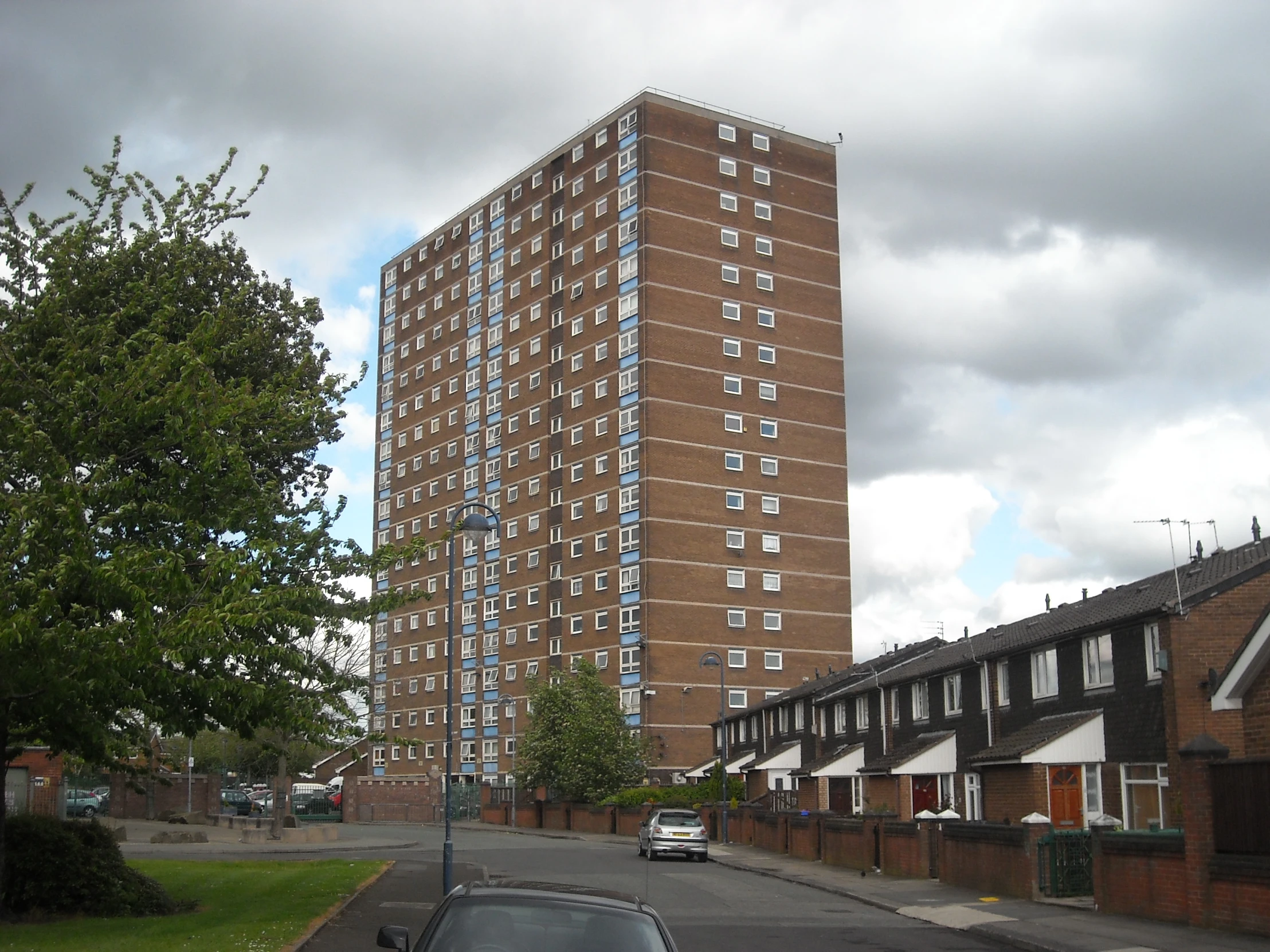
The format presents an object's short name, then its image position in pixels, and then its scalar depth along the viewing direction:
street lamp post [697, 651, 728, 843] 51.31
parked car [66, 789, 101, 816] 63.00
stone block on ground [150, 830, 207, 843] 46.31
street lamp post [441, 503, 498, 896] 23.91
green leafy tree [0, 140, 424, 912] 15.66
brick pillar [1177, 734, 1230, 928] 19.98
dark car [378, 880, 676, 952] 8.12
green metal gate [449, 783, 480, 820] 86.31
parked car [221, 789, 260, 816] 74.44
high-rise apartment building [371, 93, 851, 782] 78.94
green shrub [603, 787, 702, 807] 63.22
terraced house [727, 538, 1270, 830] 28.44
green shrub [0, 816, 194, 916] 18.86
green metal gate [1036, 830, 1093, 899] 25.64
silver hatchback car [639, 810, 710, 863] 41.31
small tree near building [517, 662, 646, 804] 68.75
